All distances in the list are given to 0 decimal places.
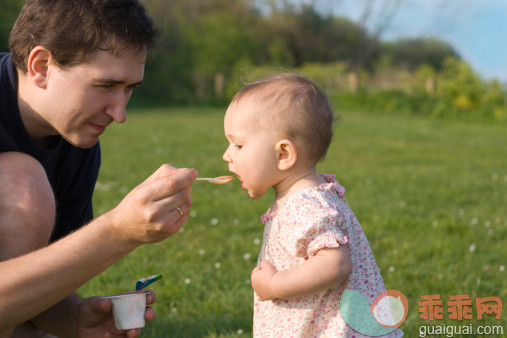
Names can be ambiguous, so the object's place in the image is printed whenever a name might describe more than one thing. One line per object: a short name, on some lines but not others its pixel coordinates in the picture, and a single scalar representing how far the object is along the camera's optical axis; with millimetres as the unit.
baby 1870
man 1724
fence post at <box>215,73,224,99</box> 28377
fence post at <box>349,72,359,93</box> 23297
